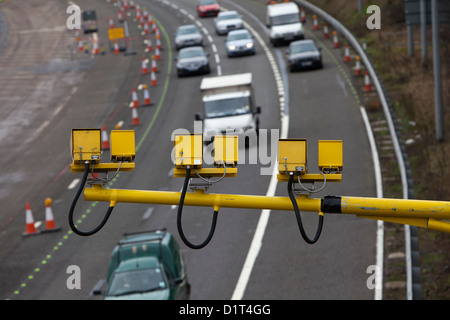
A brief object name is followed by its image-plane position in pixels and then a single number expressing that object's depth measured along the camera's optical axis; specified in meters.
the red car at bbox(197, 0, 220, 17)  67.62
